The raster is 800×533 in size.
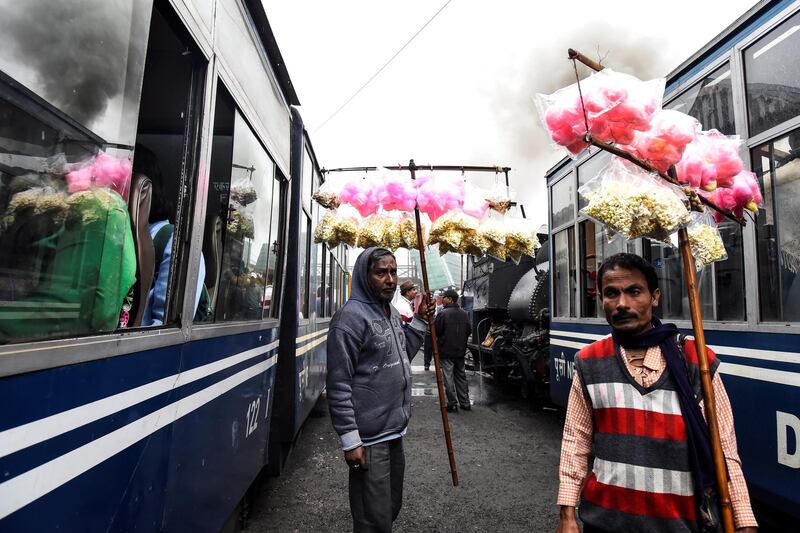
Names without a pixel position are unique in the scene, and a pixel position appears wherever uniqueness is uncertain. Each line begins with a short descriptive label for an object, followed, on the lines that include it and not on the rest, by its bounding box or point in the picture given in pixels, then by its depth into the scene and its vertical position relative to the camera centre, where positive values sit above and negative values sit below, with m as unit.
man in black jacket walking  8.39 -0.53
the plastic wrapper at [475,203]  4.04 +0.91
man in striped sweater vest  1.63 -0.35
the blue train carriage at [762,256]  2.69 +0.41
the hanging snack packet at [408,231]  4.15 +0.70
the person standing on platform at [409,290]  4.64 +0.26
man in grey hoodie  2.59 -0.39
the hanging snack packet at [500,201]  4.06 +0.94
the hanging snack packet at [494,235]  4.02 +0.66
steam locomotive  8.27 -0.02
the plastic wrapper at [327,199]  4.00 +0.90
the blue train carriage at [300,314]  4.43 +0.01
